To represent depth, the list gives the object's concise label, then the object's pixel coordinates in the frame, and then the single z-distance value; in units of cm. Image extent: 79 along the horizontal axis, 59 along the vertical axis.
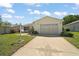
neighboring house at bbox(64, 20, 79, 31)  752
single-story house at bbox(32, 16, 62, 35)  690
